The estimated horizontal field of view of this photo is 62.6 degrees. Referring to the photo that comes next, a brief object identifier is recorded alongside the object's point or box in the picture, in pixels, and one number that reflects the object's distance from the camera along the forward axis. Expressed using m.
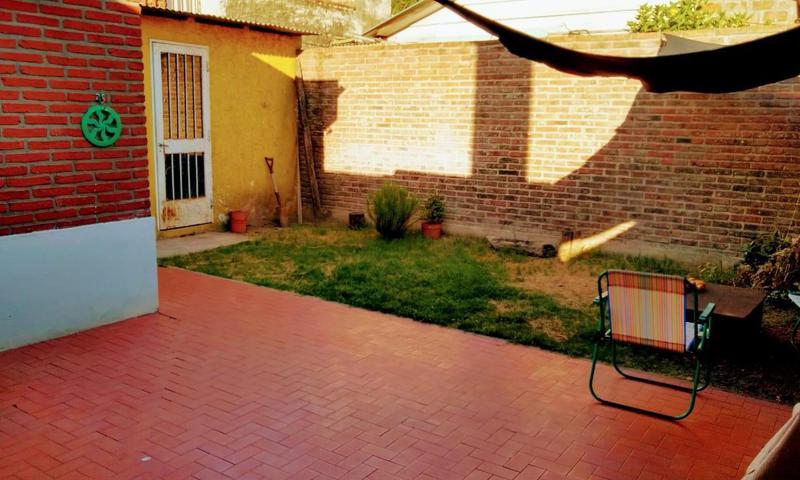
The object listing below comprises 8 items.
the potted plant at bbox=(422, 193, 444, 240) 9.86
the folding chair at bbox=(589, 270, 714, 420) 4.21
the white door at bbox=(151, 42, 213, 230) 9.29
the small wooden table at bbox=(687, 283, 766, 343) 5.07
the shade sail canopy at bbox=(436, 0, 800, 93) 2.88
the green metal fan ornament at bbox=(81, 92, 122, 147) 5.36
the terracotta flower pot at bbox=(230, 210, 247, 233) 10.23
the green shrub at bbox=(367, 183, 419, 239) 9.47
